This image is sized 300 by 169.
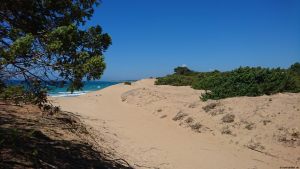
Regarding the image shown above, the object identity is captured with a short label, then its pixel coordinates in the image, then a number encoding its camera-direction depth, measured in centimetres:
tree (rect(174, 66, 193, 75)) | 4070
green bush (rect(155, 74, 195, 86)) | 2549
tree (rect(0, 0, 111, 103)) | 371
